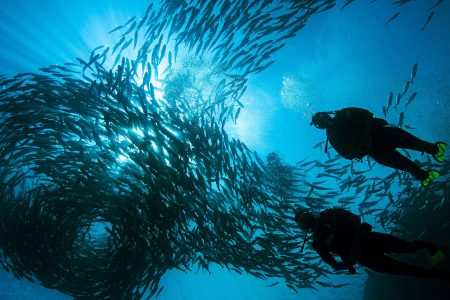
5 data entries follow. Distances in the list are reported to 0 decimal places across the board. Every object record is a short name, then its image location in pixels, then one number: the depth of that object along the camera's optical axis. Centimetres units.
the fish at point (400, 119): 814
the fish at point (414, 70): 815
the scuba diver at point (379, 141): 364
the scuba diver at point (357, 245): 358
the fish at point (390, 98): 825
